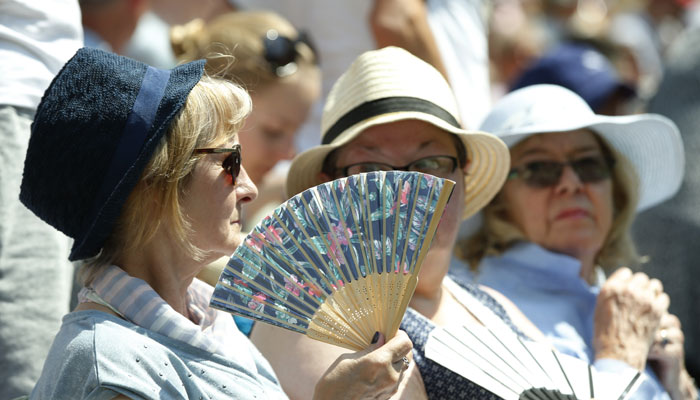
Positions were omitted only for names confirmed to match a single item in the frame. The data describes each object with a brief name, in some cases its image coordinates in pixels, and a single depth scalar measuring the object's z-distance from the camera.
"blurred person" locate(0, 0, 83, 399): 5.31
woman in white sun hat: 7.21
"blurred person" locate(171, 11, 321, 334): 8.22
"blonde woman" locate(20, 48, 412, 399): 4.14
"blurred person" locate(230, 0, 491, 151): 8.87
